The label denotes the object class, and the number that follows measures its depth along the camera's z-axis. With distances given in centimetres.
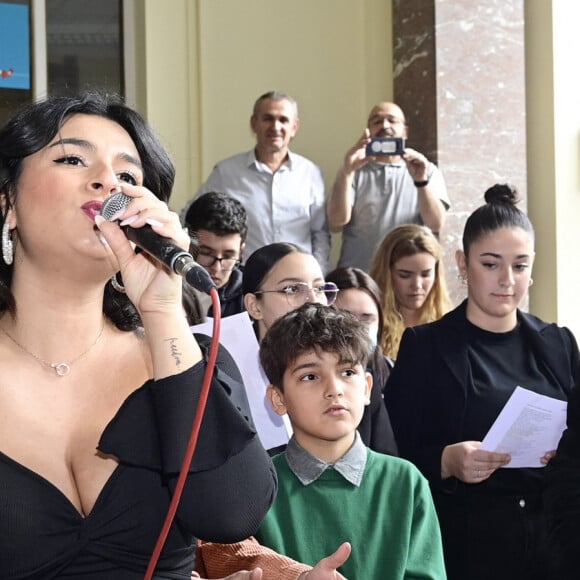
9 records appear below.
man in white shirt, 570
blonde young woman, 465
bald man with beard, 555
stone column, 614
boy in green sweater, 252
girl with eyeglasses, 336
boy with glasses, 426
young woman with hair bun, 326
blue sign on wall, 673
